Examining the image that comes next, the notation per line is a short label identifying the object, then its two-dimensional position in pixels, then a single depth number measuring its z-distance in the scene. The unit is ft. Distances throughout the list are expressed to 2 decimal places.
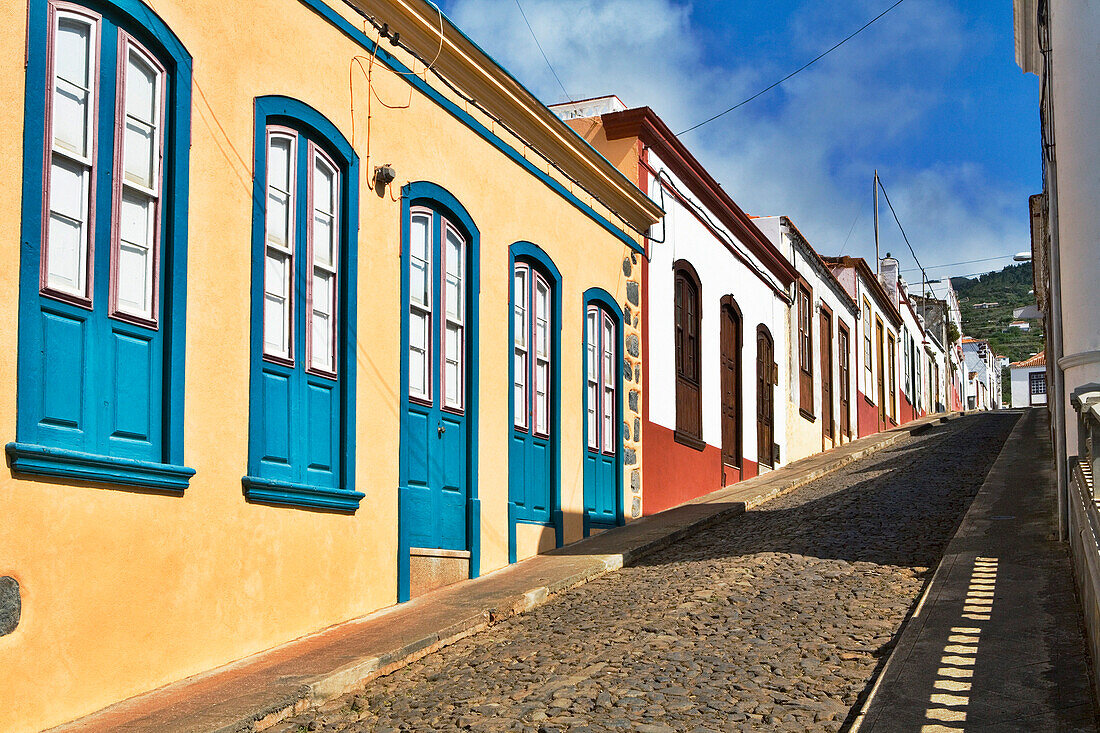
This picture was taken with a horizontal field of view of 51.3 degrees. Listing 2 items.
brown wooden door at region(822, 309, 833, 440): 89.51
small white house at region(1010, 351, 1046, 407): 224.53
